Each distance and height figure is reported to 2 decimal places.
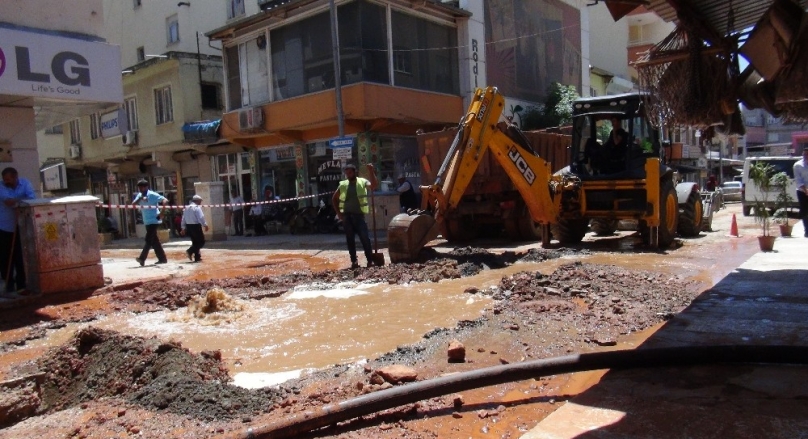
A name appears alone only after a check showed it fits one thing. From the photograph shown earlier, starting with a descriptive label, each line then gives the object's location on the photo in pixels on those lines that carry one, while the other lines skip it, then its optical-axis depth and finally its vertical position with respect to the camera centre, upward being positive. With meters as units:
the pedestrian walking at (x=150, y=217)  11.31 -0.34
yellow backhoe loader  9.73 +0.04
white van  18.08 -0.15
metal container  7.68 -0.53
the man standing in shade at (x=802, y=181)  10.16 -0.25
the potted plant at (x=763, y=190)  8.88 -0.36
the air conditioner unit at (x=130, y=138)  25.25 +2.63
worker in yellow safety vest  9.75 -0.24
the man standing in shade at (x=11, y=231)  7.76 -0.33
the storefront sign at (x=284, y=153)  20.89 +1.37
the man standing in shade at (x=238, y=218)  22.44 -0.89
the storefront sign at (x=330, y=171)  19.34 +0.62
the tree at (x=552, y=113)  21.00 +2.35
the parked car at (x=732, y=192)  30.70 -1.15
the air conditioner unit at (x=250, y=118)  19.44 +2.47
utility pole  15.82 +3.11
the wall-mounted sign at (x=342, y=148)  15.45 +1.07
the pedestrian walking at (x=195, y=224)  12.21 -0.58
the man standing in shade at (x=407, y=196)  16.52 -0.28
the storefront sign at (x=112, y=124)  25.40 +3.35
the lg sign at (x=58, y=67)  8.21 +1.98
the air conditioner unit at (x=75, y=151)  28.92 +2.49
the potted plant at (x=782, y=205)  10.30 -0.65
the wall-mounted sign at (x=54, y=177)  25.80 +1.18
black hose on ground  3.21 -1.21
